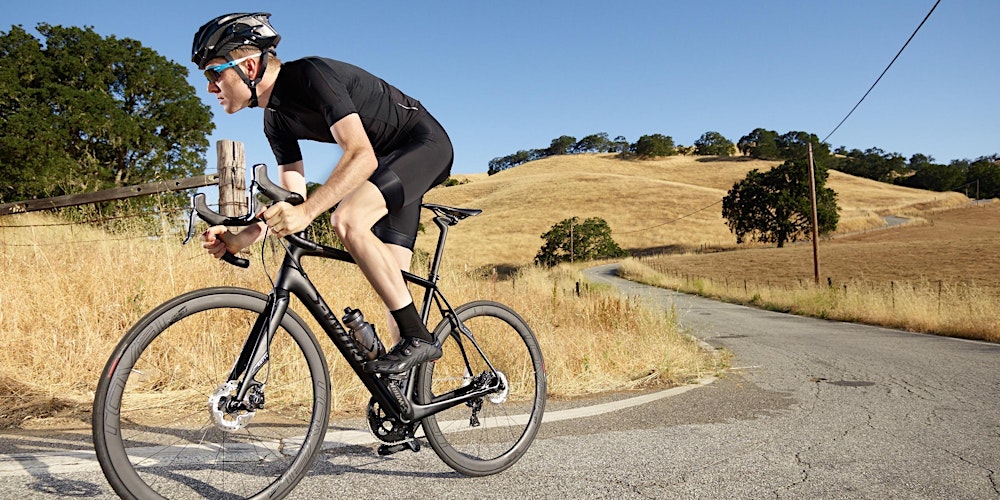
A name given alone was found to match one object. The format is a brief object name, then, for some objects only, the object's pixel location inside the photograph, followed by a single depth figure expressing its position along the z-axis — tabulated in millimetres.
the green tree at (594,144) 179000
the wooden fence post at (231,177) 6105
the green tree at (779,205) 65312
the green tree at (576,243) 63312
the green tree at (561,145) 189550
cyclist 2492
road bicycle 2263
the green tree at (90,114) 26578
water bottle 2637
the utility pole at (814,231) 30069
